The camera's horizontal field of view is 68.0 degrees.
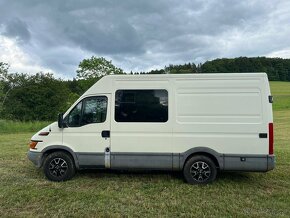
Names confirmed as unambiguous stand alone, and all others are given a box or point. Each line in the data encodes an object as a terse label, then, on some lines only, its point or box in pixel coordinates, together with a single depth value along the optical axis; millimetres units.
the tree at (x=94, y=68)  35739
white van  4720
